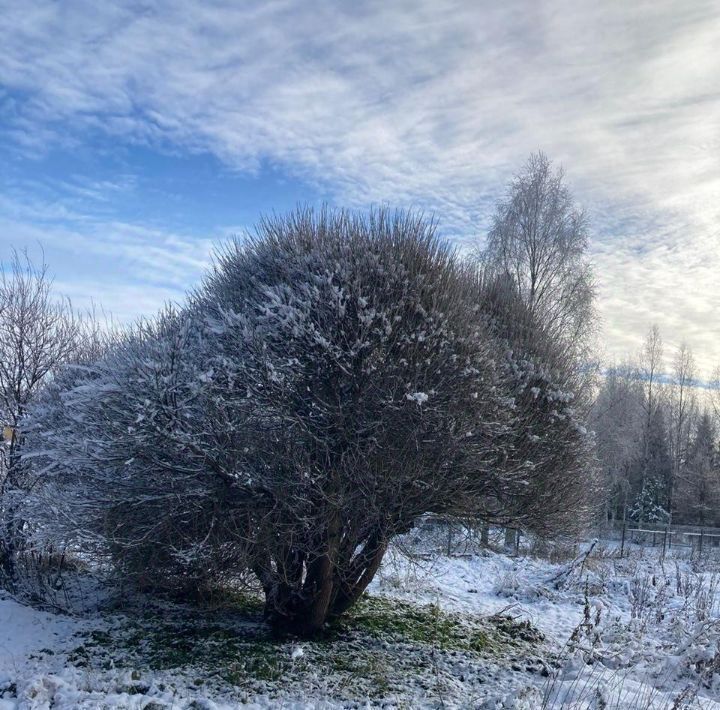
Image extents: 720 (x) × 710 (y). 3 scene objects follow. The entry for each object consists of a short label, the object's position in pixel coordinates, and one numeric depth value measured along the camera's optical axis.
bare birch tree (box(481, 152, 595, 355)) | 16.36
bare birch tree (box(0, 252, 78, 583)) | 8.48
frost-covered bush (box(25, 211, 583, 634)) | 5.74
